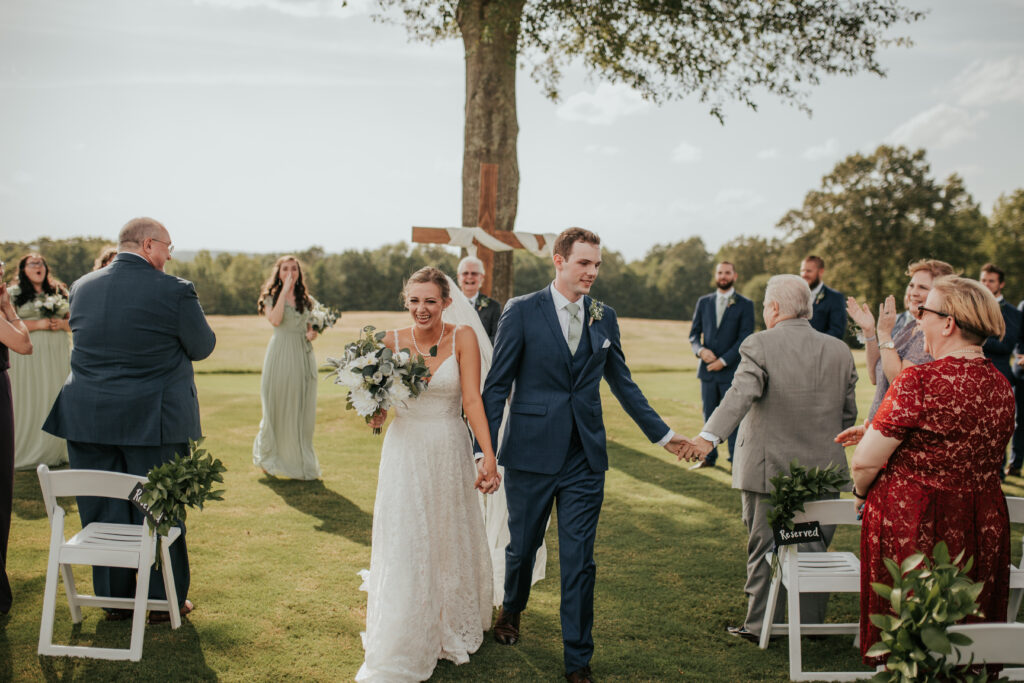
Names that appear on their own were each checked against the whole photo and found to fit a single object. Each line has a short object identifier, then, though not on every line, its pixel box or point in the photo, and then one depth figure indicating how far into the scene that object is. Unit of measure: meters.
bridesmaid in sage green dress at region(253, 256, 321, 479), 8.34
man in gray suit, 4.50
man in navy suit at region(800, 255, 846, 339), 9.26
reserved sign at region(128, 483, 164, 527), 4.13
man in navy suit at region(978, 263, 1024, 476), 7.88
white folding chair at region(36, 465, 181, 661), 4.14
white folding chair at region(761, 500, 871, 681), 4.14
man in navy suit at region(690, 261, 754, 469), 9.26
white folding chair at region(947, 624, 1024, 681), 2.42
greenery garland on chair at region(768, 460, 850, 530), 4.10
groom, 4.17
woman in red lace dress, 3.15
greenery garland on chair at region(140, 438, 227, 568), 4.13
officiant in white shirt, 7.98
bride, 4.11
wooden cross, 8.06
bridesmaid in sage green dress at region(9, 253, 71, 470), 8.45
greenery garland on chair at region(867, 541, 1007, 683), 2.48
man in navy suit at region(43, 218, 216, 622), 4.53
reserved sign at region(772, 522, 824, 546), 4.16
